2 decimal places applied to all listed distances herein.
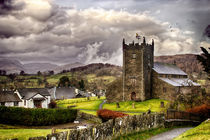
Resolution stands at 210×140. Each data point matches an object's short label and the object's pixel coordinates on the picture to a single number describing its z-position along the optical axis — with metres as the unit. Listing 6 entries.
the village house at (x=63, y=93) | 99.93
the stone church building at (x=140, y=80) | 58.44
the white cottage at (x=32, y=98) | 67.25
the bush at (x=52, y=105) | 66.71
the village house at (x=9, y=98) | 63.38
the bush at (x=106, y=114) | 30.48
